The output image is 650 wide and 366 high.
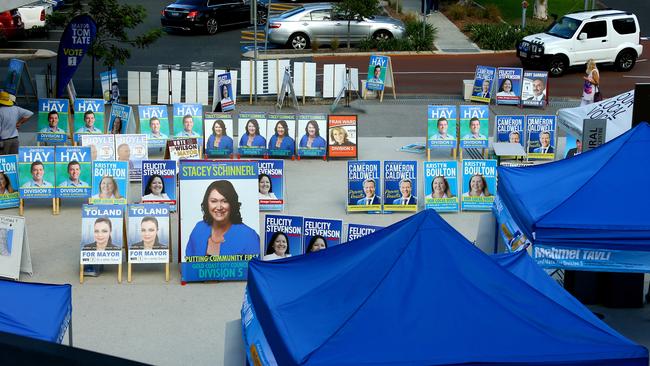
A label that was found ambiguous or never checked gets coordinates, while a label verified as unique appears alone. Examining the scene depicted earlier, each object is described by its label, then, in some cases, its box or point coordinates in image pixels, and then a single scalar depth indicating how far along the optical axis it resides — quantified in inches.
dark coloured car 1368.1
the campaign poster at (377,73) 949.2
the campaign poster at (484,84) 932.6
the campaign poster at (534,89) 900.6
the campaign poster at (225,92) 880.3
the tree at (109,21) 929.5
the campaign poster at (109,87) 890.7
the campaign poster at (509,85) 909.2
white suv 1090.1
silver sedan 1279.5
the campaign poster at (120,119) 723.4
